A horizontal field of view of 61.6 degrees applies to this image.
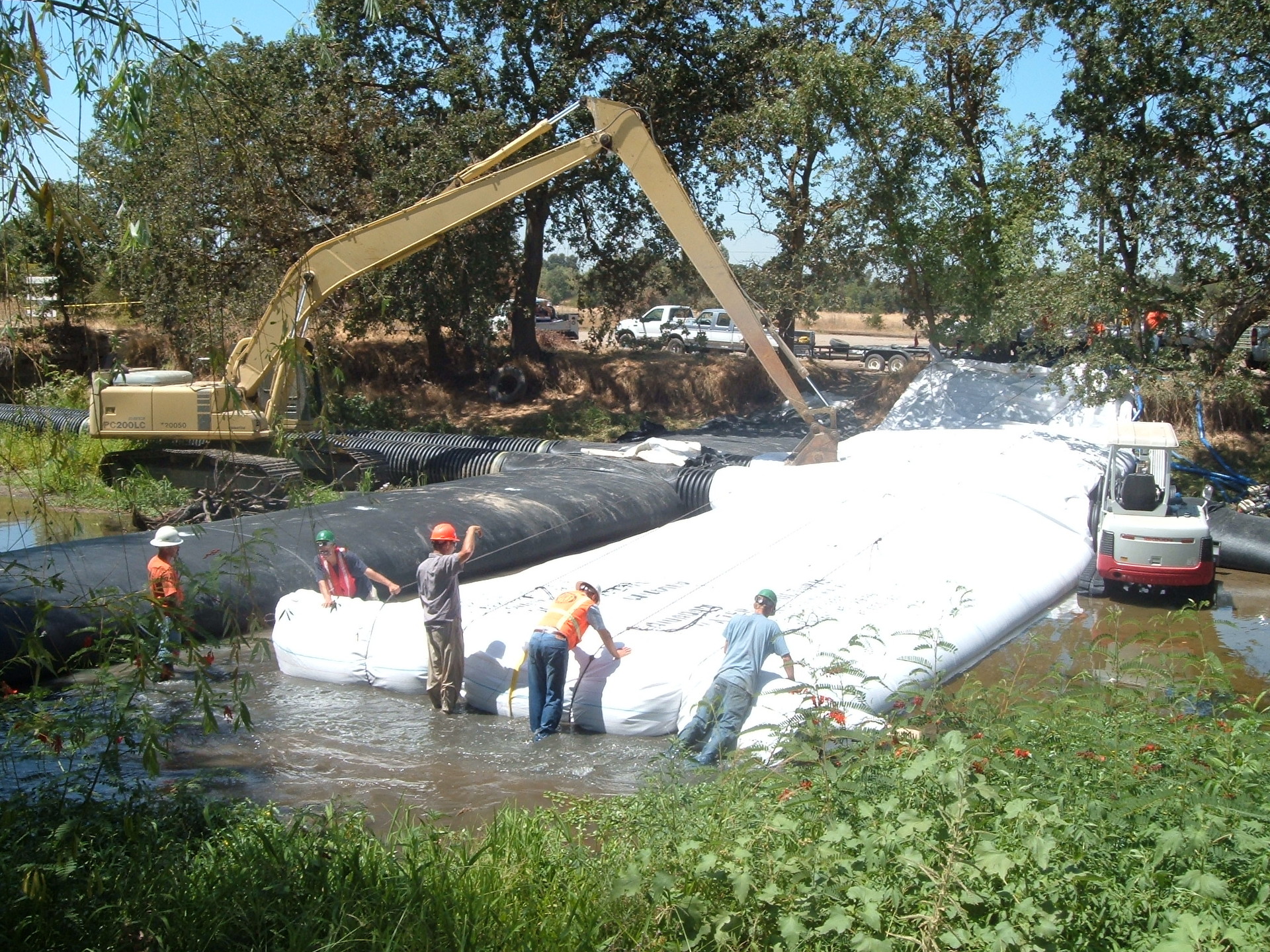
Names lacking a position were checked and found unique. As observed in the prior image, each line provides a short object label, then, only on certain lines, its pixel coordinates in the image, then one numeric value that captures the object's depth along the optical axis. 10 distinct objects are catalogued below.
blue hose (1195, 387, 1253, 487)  15.38
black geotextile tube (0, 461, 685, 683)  8.31
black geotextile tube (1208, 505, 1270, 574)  12.18
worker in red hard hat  7.37
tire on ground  23.72
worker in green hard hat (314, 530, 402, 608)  8.46
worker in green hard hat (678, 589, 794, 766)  6.34
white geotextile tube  7.09
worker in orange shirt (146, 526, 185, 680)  6.89
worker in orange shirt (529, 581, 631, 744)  7.08
